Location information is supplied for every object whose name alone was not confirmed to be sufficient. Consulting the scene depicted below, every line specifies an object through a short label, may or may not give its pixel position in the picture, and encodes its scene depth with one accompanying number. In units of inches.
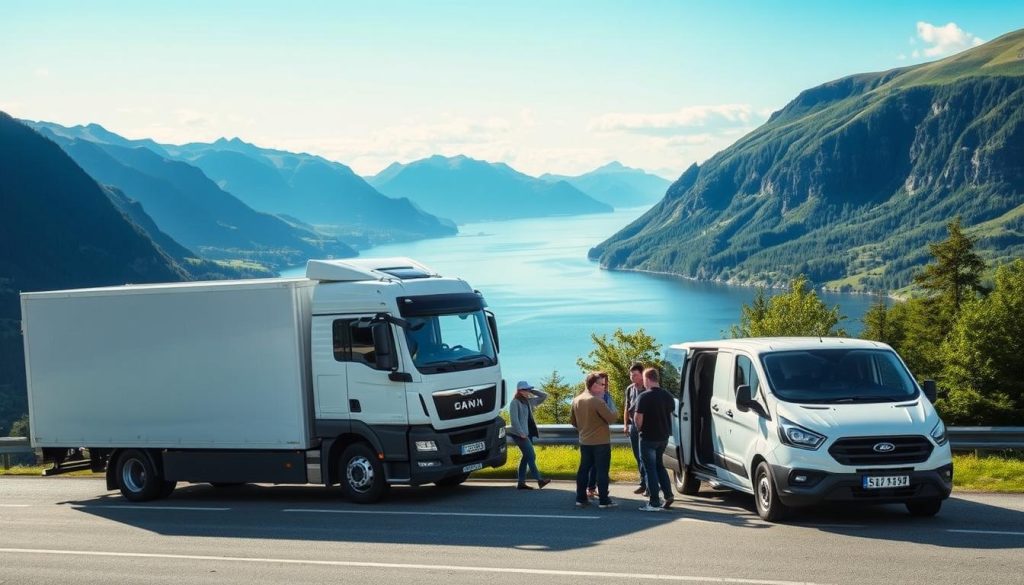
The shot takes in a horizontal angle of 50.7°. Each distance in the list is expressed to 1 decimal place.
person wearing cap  673.0
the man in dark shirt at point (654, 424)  591.5
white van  508.7
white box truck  647.8
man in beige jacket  604.7
